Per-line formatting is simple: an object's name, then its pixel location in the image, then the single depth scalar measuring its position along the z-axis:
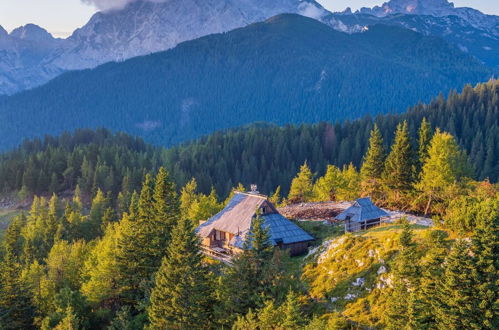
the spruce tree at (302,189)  92.75
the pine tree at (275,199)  95.01
